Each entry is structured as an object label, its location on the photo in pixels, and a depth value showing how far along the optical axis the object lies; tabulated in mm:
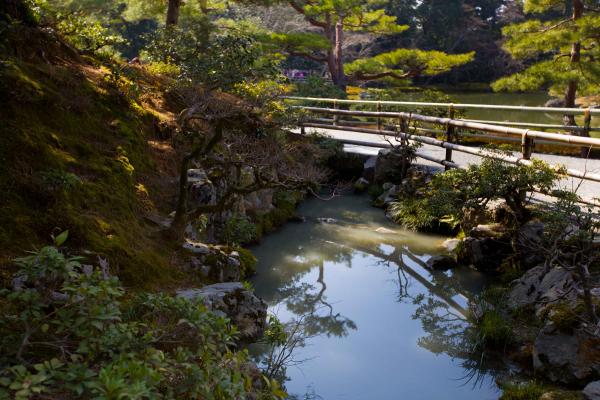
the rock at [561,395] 3961
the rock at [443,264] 7262
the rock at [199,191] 6926
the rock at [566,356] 4199
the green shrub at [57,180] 4812
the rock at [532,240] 6512
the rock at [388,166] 10812
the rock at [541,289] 5073
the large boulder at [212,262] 5727
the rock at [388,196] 10266
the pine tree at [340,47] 17578
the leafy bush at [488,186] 6395
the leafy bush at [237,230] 7539
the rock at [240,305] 4824
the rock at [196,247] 5838
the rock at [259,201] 8828
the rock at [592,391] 3695
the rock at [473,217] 7613
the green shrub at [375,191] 11000
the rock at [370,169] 11616
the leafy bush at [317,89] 17127
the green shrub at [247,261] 6919
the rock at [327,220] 9656
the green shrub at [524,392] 4125
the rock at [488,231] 7109
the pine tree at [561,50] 11664
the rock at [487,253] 7062
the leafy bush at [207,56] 8969
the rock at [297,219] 9734
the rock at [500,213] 7301
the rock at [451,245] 7820
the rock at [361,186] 11641
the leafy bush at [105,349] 2154
